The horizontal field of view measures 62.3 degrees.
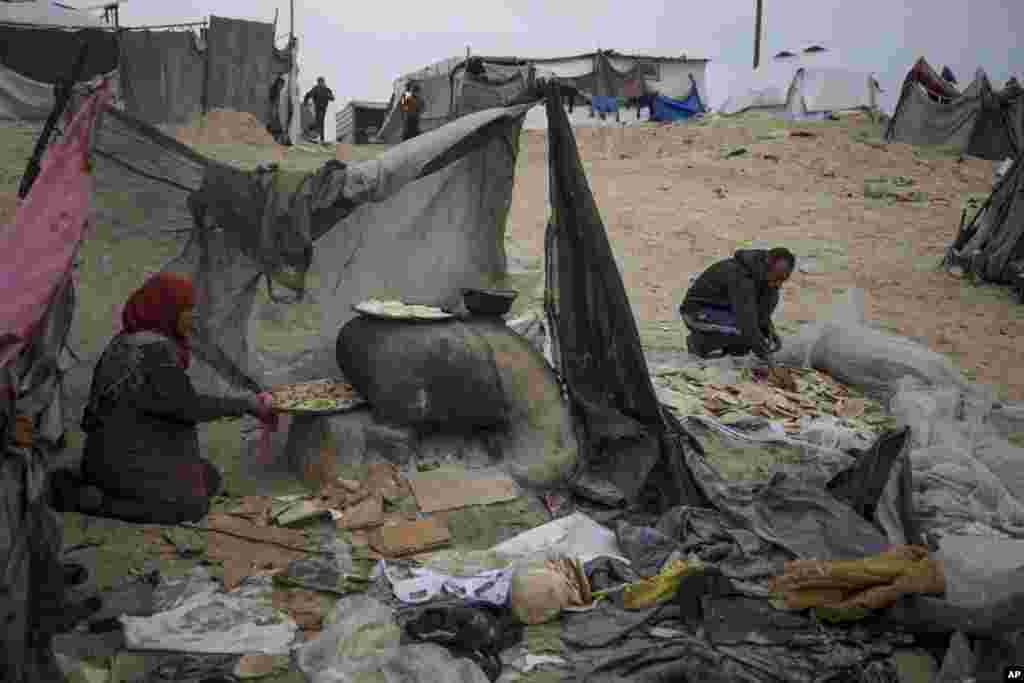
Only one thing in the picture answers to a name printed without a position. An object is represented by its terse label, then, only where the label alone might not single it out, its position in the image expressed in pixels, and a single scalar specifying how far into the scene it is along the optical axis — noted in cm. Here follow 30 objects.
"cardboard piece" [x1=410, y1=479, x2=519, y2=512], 398
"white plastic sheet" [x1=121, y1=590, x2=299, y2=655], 285
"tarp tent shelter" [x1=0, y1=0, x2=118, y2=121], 1395
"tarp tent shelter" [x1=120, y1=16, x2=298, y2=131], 1324
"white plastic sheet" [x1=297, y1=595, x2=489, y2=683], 268
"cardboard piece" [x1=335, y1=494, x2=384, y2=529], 377
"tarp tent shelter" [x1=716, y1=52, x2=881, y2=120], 1952
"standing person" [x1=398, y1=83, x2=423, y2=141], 1659
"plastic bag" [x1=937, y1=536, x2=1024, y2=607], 286
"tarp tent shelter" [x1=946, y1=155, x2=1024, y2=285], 943
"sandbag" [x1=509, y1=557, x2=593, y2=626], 316
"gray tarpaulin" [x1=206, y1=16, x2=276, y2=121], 1381
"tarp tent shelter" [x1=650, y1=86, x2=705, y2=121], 2109
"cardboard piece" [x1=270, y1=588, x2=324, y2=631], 306
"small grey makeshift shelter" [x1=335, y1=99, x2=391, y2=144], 2309
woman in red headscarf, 346
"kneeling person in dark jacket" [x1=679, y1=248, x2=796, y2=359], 579
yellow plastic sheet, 320
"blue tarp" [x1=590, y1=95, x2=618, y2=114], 2062
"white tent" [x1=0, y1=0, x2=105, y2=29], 1409
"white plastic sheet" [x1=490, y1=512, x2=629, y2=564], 362
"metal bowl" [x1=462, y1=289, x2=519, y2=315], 453
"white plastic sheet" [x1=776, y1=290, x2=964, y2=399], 580
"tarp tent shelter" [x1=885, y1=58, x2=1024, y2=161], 1675
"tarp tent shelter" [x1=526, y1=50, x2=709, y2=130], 2079
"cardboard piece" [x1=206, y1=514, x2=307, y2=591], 340
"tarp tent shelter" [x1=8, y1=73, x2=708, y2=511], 414
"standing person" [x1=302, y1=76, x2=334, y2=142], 1711
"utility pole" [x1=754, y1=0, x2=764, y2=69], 2472
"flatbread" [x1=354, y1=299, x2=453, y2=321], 432
